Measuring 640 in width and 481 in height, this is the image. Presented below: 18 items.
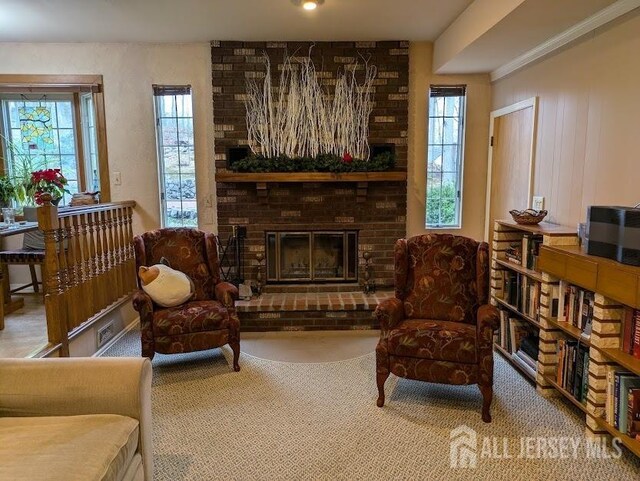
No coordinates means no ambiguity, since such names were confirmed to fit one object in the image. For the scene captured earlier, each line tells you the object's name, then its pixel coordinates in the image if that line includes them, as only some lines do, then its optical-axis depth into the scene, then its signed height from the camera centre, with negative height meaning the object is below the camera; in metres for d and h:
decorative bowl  2.99 -0.27
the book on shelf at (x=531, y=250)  2.90 -0.49
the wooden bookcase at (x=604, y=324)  1.98 -0.74
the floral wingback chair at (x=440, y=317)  2.44 -0.87
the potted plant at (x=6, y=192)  4.21 -0.10
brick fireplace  4.18 -0.17
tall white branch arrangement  4.20 +0.69
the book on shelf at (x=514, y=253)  3.12 -0.55
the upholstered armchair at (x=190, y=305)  2.93 -0.91
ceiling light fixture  3.12 +1.31
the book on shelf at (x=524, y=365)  2.86 -1.30
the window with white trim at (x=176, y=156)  4.33 +0.26
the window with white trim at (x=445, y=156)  4.37 +0.24
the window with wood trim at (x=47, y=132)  4.33 +0.51
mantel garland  4.05 +0.16
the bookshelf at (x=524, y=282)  2.69 -0.72
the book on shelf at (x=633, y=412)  2.00 -1.10
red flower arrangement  3.39 +0.00
